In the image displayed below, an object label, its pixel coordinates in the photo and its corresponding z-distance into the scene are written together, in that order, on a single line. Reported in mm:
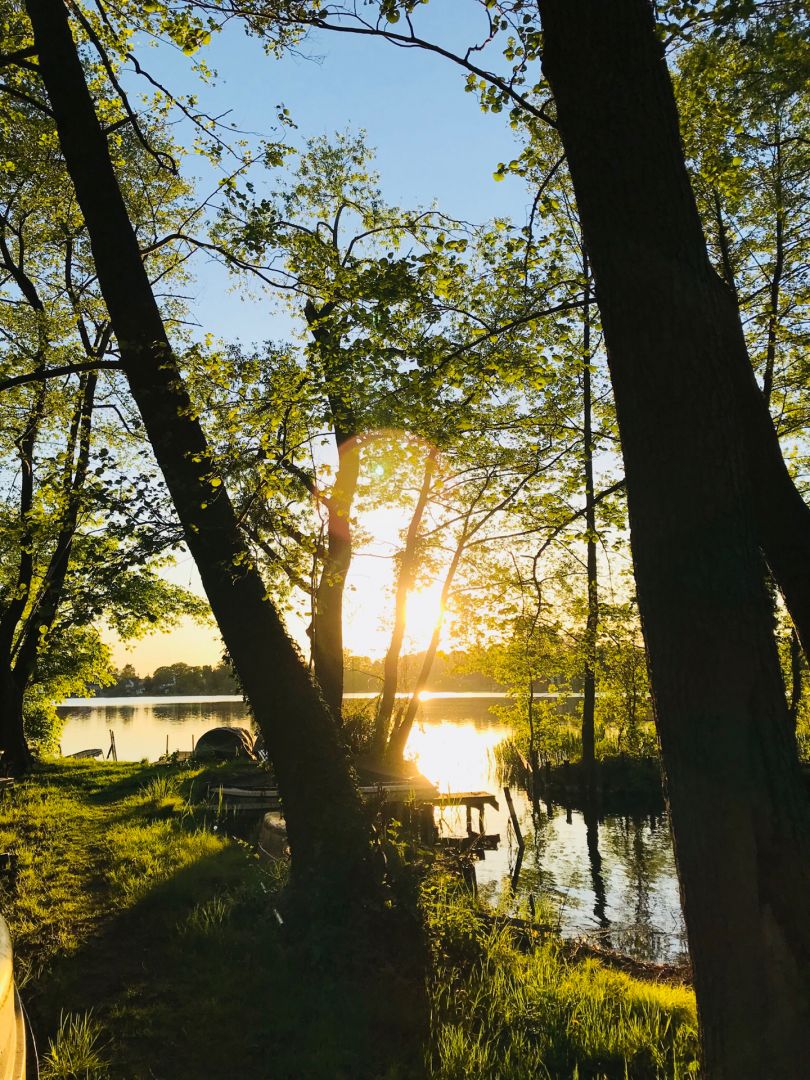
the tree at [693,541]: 2842
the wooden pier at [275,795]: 13164
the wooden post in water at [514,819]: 17500
